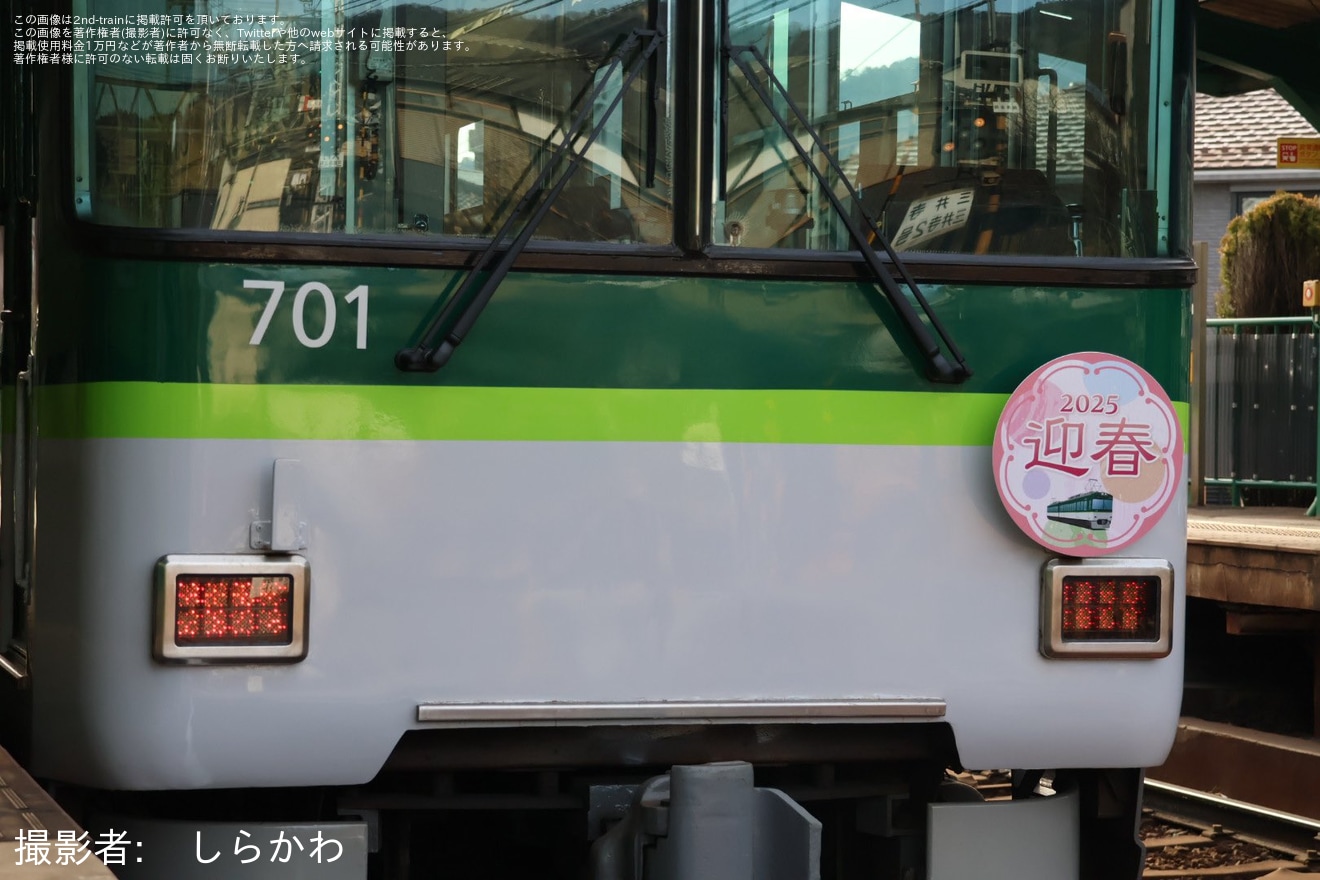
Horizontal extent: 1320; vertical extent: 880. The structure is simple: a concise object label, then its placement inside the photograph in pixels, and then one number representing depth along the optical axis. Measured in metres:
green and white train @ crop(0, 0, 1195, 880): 7.08
